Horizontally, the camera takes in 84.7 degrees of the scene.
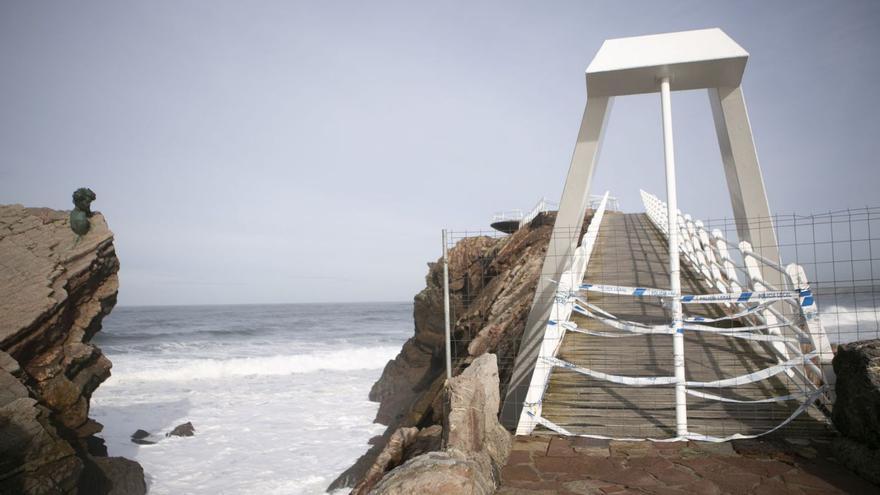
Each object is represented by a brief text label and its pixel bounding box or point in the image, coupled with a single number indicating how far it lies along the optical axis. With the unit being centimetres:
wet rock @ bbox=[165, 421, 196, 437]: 1276
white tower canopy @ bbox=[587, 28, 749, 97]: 521
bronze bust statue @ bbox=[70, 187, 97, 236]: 882
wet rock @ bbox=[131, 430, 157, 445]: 1219
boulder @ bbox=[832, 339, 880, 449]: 355
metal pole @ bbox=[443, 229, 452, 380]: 519
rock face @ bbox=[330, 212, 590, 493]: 952
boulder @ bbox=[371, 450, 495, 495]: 285
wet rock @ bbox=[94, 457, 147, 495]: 823
